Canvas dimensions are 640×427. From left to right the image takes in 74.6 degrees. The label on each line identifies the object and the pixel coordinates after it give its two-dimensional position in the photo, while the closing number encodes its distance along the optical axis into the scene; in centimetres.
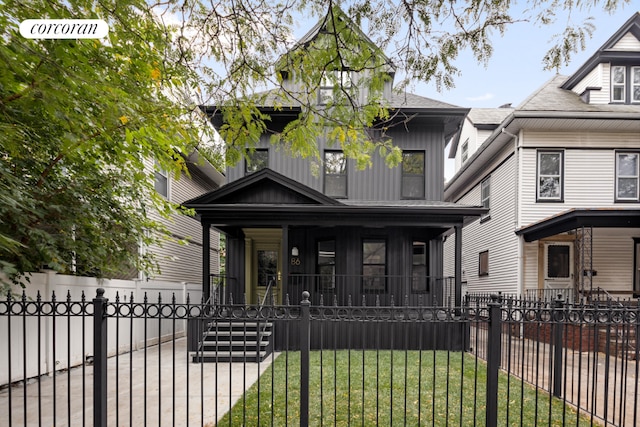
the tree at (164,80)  458
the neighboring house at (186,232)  1513
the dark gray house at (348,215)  1166
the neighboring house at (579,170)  1405
